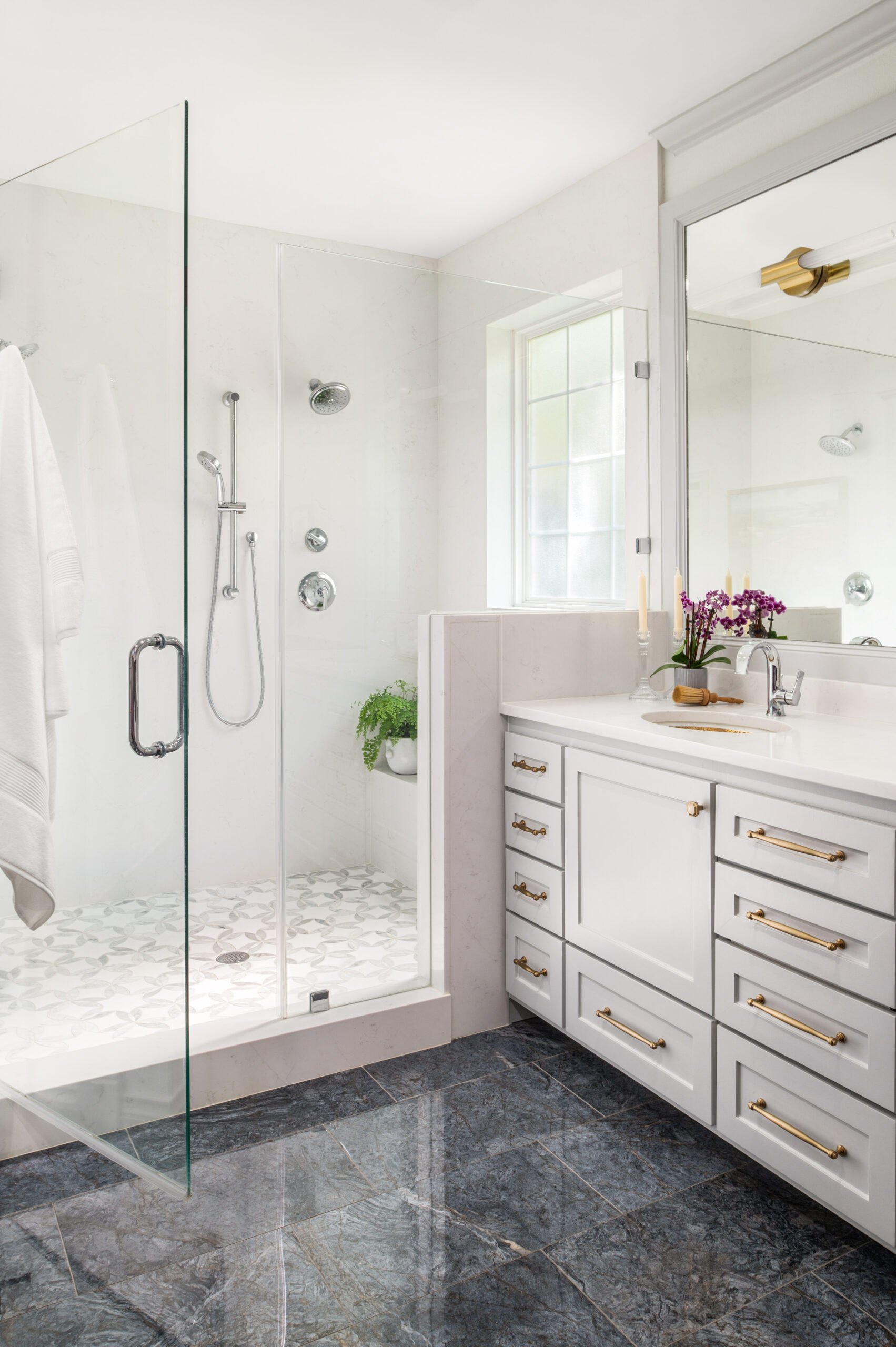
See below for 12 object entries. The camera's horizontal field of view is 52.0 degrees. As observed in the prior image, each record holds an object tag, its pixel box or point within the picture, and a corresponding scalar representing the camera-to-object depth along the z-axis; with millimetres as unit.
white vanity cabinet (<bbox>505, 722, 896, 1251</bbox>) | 1478
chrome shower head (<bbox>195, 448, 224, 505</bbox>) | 2805
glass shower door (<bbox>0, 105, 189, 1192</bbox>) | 1494
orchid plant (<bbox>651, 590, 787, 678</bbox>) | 2389
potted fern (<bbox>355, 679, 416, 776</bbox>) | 2318
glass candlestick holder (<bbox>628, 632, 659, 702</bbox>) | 2455
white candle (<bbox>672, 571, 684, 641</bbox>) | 2566
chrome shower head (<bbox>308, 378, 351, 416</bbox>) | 2166
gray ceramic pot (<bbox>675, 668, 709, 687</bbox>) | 2473
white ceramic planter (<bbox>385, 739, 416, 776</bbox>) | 2361
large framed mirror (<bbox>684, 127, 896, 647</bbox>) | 2092
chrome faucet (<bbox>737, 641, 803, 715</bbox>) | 2211
